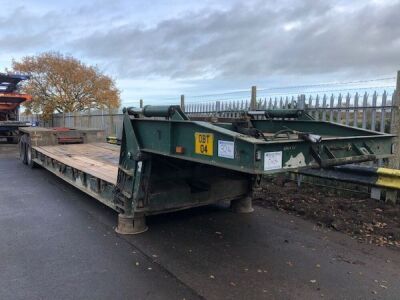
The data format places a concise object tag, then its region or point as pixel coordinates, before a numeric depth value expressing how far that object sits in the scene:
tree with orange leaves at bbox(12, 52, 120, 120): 29.61
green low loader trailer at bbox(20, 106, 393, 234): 3.35
